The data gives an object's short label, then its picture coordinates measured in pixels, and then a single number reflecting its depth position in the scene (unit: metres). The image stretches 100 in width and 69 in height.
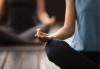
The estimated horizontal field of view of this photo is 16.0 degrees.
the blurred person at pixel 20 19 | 5.61
